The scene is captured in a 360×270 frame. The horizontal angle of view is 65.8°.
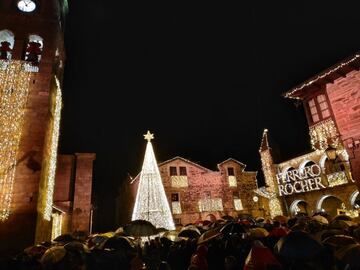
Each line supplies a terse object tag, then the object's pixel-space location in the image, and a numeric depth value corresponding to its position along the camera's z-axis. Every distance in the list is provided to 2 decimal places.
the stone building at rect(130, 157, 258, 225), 31.02
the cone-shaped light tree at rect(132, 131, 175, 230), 16.83
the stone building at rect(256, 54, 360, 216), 14.79
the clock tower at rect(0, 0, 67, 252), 14.73
